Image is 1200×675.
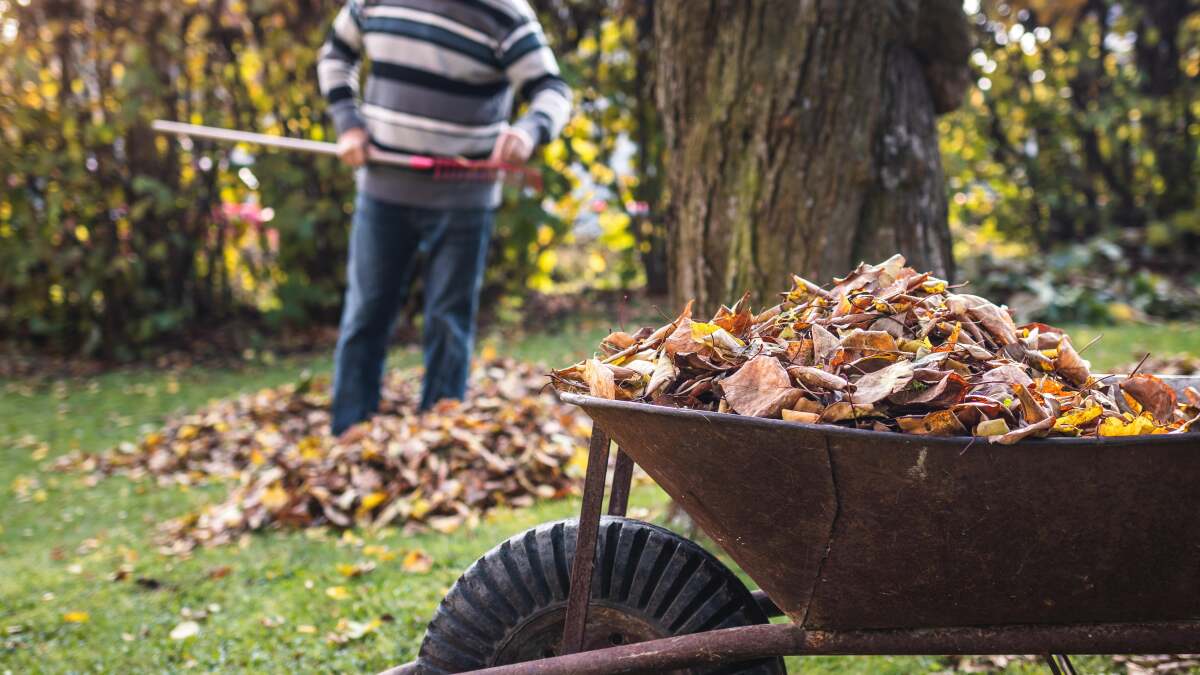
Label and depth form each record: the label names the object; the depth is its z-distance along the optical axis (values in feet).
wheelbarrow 3.65
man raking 11.02
